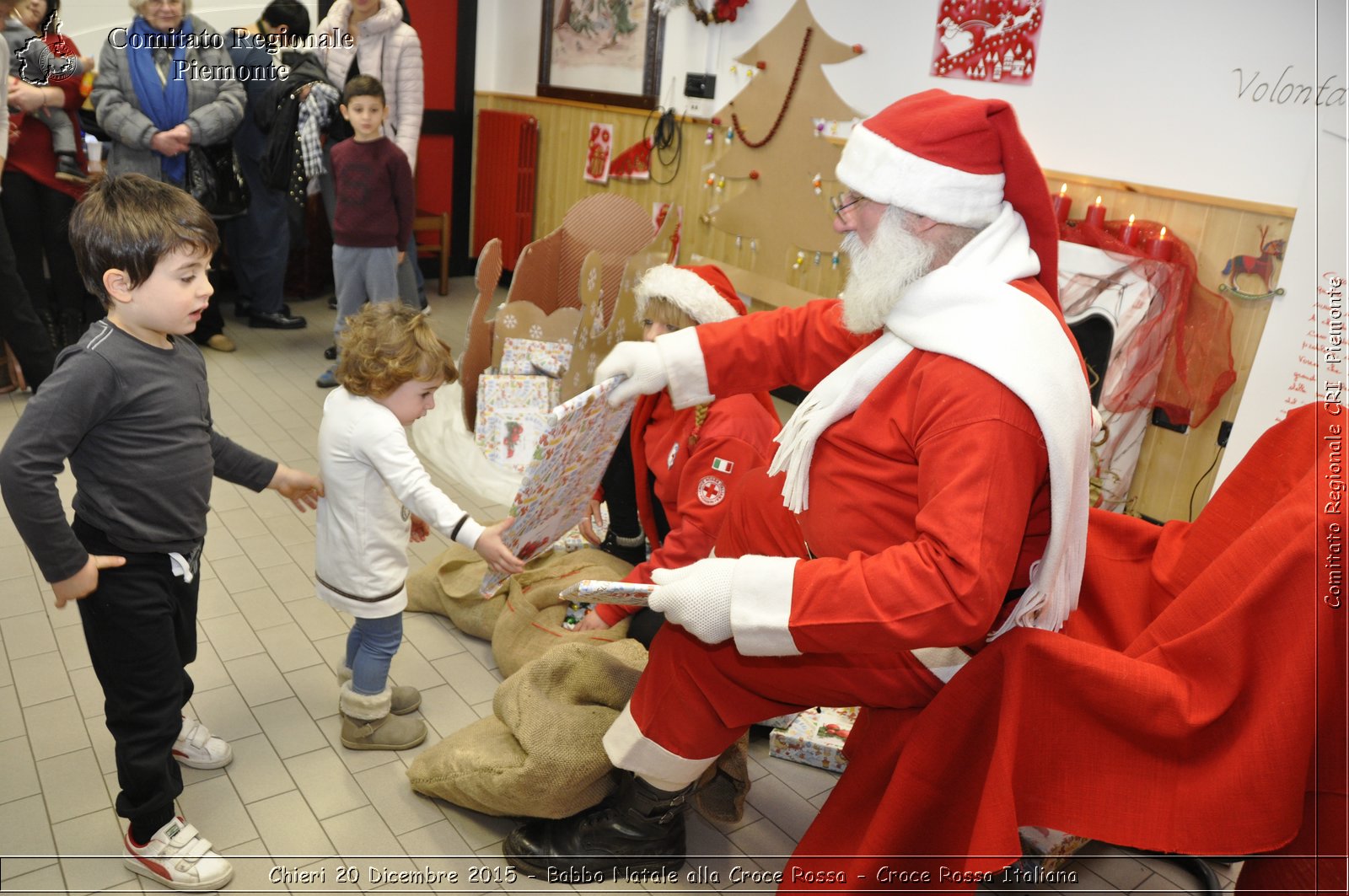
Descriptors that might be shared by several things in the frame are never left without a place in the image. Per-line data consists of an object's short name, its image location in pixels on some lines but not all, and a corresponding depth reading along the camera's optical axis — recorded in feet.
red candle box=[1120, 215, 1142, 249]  12.16
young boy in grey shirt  5.35
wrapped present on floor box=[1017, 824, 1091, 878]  6.75
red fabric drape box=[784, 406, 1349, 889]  4.78
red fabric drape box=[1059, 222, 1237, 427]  11.67
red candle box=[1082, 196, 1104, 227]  12.46
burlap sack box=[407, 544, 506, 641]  9.17
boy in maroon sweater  14.67
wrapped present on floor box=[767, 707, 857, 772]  7.89
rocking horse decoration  11.20
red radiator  22.15
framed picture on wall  19.39
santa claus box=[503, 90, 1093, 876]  5.02
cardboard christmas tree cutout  15.97
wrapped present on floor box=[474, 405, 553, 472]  13.05
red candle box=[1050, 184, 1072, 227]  12.82
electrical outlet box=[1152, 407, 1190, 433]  12.34
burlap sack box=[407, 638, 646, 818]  6.55
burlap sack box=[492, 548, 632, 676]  8.48
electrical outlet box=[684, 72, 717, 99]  18.15
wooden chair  20.62
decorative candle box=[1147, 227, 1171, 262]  11.82
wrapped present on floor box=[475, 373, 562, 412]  13.20
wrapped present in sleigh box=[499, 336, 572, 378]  13.39
